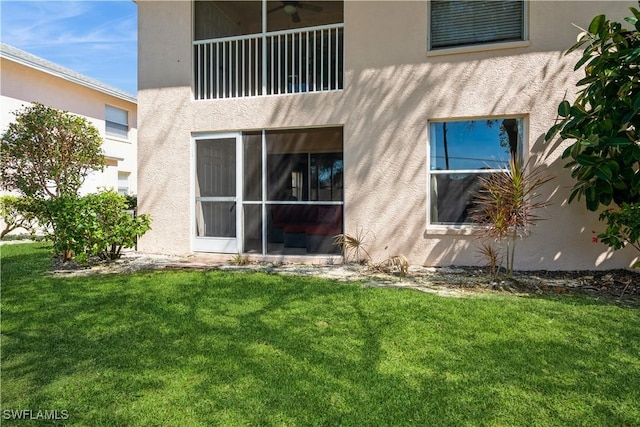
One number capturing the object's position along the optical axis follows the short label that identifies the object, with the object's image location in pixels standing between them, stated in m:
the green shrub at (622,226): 4.69
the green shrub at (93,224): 6.43
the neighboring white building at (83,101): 12.49
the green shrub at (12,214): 9.65
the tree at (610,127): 4.64
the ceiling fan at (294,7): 8.24
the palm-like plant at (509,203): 5.32
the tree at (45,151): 7.64
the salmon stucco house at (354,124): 6.16
